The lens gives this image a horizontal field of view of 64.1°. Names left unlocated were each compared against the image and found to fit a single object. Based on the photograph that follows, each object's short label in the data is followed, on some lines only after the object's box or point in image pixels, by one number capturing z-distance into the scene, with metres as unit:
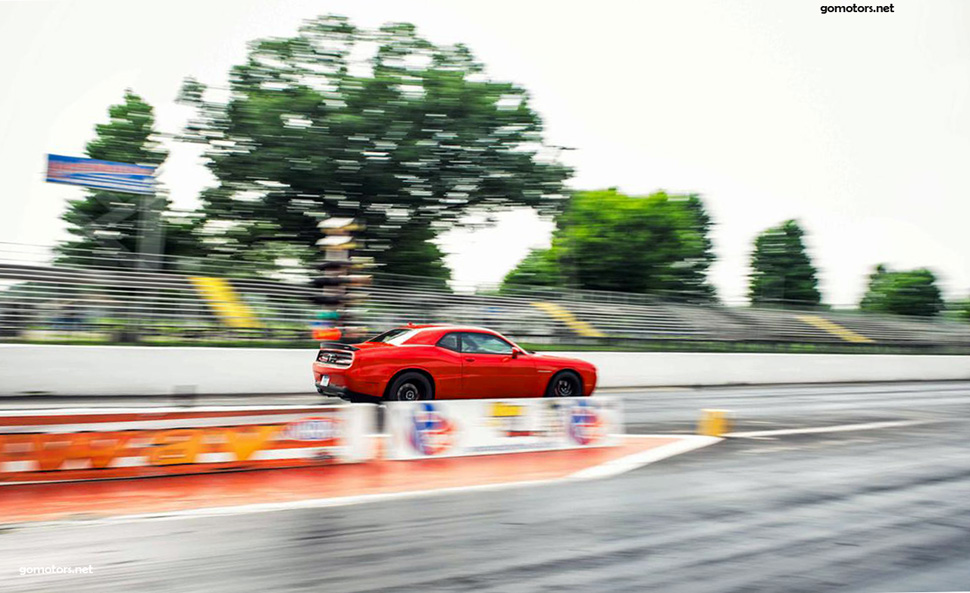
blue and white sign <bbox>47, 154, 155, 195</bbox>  24.45
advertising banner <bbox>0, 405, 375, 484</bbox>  6.96
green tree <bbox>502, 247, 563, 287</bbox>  80.38
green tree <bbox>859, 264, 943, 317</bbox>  97.12
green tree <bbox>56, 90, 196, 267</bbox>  41.19
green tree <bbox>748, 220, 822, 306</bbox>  86.75
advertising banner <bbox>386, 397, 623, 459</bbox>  9.03
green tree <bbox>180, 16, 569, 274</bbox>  27.19
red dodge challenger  11.80
